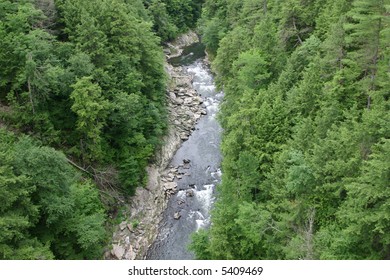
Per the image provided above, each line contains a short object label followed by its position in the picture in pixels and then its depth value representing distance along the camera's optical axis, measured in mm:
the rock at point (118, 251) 30984
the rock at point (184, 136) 46709
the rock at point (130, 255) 31312
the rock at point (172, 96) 53781
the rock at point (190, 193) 37969
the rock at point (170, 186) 38781
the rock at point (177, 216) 35406
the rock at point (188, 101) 53338
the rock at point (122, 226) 33094
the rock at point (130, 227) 33372
